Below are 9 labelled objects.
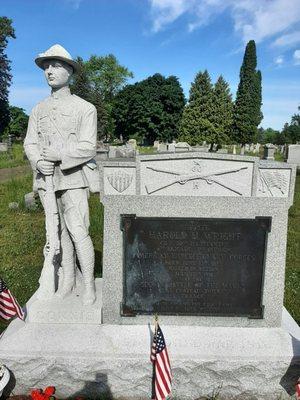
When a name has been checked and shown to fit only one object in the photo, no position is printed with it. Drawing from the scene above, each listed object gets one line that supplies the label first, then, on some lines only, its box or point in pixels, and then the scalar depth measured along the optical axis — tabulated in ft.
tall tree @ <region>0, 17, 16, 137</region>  131.23
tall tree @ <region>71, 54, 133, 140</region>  176.65
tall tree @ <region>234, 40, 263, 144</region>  141.69
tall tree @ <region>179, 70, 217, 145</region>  138.82
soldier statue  12.03
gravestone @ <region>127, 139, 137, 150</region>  93.40
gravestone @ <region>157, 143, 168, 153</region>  109.18
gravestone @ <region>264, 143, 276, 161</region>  69.82
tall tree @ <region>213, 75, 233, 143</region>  142.02
